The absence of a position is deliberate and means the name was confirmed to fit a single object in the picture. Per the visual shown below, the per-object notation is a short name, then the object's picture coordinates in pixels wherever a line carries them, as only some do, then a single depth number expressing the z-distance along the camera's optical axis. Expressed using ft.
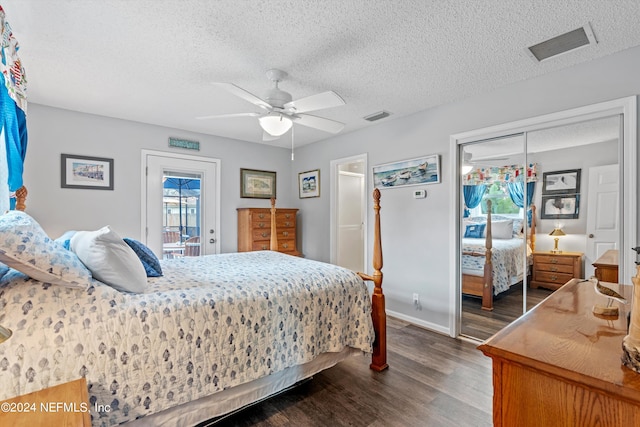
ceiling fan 6.68
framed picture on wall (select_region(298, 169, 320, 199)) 15.69
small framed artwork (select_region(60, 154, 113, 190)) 10.73
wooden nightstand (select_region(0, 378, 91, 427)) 2.88
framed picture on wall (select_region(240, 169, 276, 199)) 15.20
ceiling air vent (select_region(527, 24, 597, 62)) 6.43
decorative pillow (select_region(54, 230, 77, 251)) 6.20
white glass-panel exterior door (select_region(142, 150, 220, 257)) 12.43
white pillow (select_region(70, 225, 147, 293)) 5.11
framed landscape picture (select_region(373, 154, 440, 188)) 10.83
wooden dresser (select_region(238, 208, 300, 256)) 14.19
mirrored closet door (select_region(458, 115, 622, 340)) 7.55
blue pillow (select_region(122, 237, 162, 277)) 6.59
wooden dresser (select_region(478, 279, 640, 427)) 2.37
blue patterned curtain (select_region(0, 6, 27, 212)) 5.52
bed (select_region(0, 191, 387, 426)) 4.03
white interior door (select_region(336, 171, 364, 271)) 16.06
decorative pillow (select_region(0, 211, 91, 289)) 3.93
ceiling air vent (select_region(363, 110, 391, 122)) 11.39
